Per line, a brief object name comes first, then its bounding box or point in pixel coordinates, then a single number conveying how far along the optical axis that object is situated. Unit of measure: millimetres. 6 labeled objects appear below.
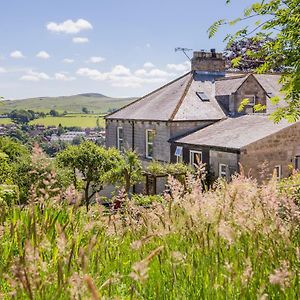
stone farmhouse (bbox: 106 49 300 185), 22859
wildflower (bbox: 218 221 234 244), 2723
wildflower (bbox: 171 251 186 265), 2381
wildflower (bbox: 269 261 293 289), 1934
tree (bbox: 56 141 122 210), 25156
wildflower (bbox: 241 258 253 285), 2107
